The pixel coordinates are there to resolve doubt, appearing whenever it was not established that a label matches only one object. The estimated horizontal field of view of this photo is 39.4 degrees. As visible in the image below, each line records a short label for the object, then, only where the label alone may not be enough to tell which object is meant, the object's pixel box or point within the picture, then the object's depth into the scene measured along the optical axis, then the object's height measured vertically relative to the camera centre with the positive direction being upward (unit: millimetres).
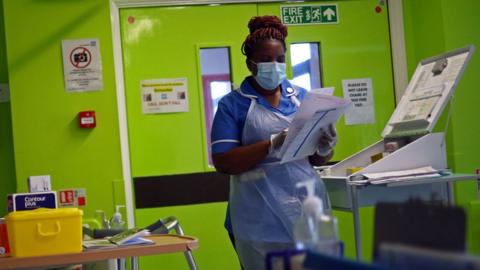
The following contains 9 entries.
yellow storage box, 2312 -306
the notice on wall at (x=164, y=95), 4402 +264
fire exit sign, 4570 +757
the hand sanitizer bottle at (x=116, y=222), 3375 -420
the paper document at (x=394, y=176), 2883 -251
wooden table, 2254 -393
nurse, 2461 -94
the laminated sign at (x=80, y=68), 4234 +466
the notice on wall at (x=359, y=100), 4625 +142
